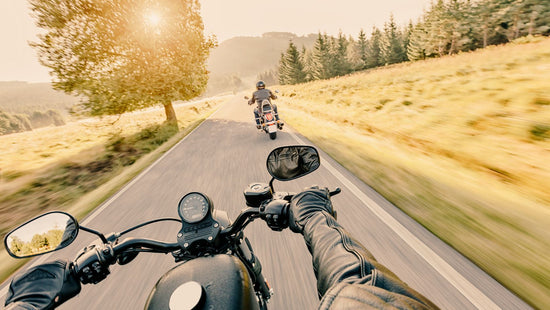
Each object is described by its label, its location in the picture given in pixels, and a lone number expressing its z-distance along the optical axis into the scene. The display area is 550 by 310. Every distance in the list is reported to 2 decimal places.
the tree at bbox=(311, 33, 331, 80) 49.47
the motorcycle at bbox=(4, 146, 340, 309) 1.16
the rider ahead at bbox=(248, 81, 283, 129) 8.62
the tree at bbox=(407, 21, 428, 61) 50.78
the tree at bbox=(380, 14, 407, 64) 57.94
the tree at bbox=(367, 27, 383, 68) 61.68
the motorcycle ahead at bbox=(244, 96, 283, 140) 7.87
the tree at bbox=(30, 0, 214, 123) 11.07
